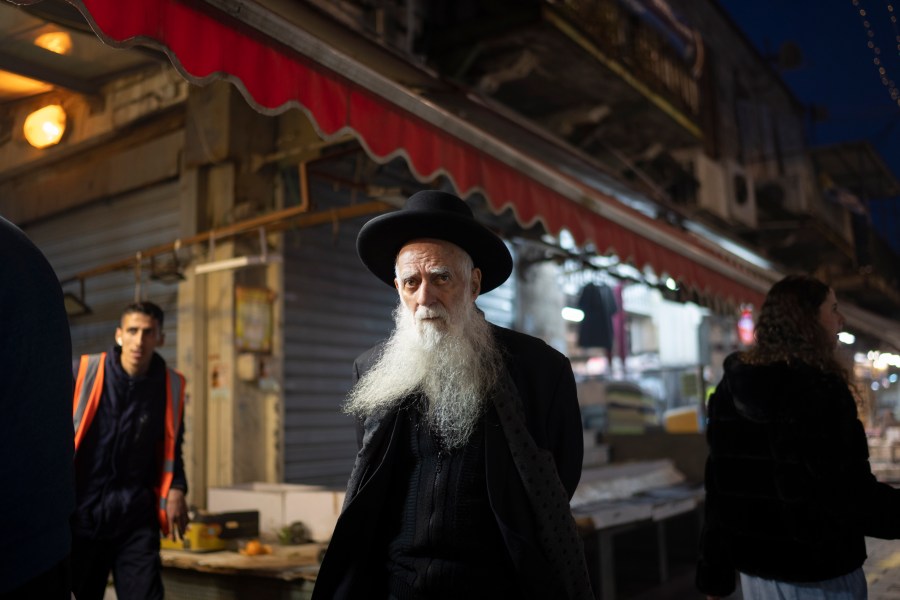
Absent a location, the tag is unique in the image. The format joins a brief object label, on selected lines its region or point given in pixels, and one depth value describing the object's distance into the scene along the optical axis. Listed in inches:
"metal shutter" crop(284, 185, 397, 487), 337.7
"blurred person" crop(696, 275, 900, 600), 127.3
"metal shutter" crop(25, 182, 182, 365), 348.5
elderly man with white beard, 96.9
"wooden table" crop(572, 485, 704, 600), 253.8
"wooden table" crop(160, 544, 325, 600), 202.2
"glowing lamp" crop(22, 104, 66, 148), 148.7
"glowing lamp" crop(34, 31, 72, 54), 164.7
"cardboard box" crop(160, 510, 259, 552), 235.0
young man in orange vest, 176.7
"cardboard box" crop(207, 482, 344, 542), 242.1
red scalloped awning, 126.6
